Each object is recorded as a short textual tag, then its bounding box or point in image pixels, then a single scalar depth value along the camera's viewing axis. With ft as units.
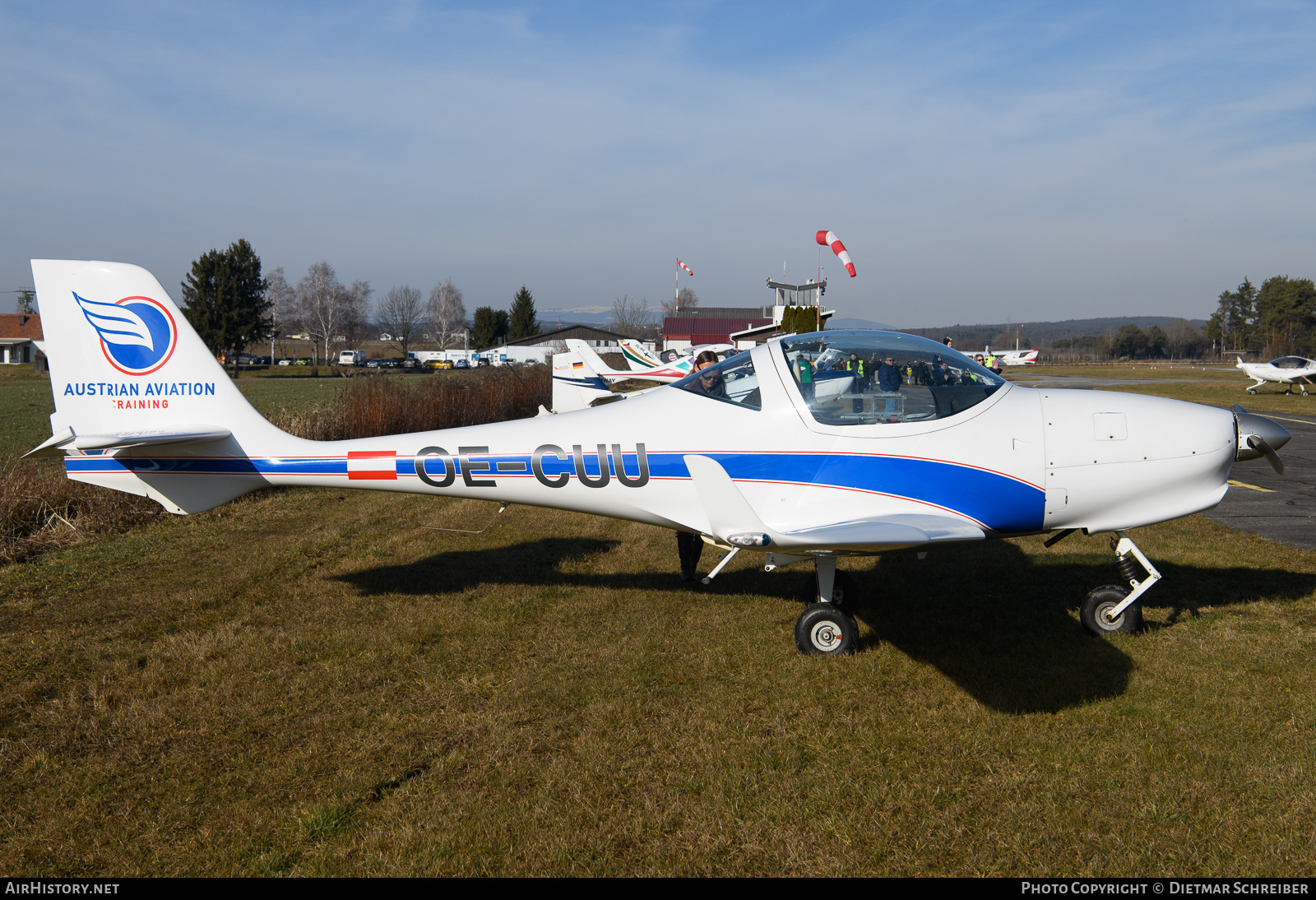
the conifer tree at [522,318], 326.65
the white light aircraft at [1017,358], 217.77
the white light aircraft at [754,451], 16.81
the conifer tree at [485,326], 333.01
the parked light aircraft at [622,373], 70.59
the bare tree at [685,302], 418.51
